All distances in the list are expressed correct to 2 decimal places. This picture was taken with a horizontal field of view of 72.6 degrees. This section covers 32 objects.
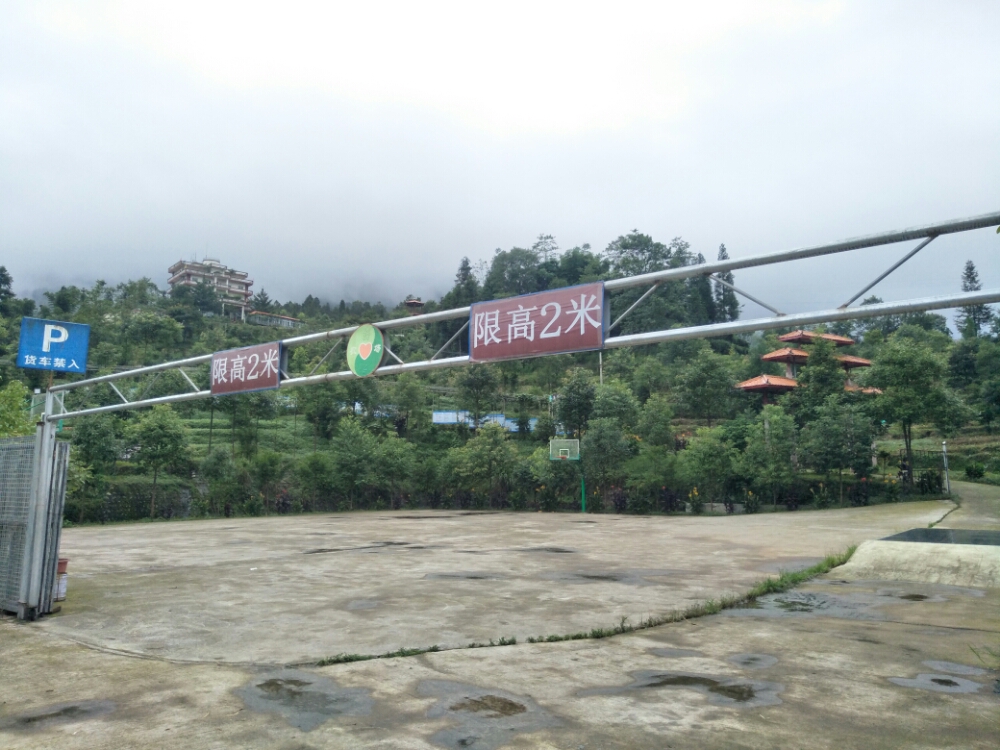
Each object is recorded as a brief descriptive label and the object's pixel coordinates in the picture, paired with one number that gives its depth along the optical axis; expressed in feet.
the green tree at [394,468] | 97.35
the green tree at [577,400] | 103.30
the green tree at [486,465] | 95.86
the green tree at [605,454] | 89.40
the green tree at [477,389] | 118.62
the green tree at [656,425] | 99.86
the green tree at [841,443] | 77.77
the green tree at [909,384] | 77.82
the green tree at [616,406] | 100.68
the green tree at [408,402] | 120.16
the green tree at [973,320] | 165.17
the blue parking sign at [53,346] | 33.81
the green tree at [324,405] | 119.24
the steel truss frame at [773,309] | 18.49
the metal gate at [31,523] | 22.62
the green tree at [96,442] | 80.48
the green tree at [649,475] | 85.15
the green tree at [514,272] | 235.61
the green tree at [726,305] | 217.56
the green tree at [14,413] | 48.88
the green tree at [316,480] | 93.09
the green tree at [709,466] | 82.38
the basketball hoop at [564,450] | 89.86
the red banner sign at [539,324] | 24.79
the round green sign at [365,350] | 31.68
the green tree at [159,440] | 79.92
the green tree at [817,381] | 99.66
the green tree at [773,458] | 80.07
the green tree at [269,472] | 90.02
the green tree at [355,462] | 95.40
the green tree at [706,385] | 114.21
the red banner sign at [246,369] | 36.09
